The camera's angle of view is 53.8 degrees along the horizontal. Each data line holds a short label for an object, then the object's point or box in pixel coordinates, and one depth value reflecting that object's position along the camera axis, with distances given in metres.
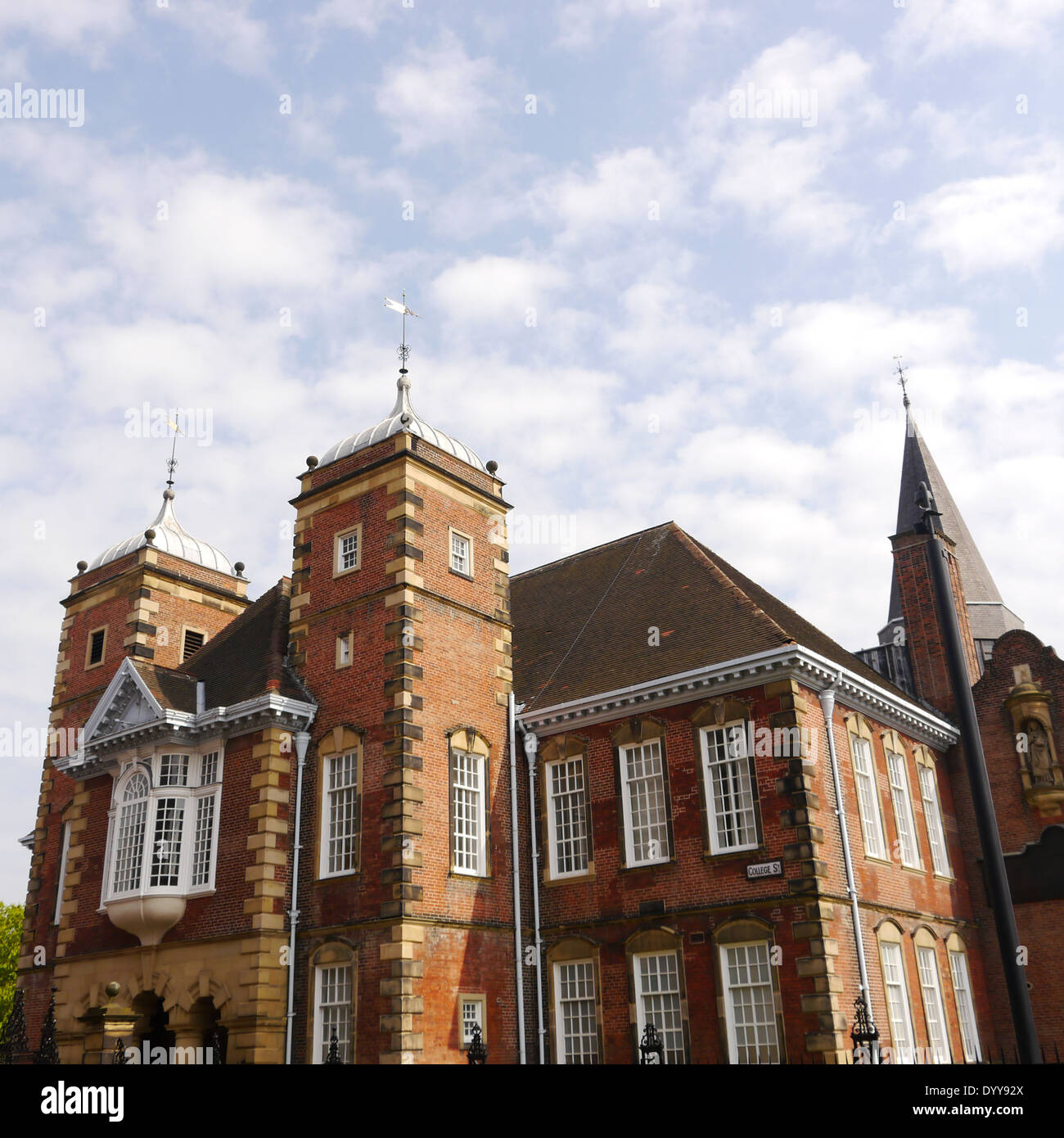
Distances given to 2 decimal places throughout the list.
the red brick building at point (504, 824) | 21.14
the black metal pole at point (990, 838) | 9.79
